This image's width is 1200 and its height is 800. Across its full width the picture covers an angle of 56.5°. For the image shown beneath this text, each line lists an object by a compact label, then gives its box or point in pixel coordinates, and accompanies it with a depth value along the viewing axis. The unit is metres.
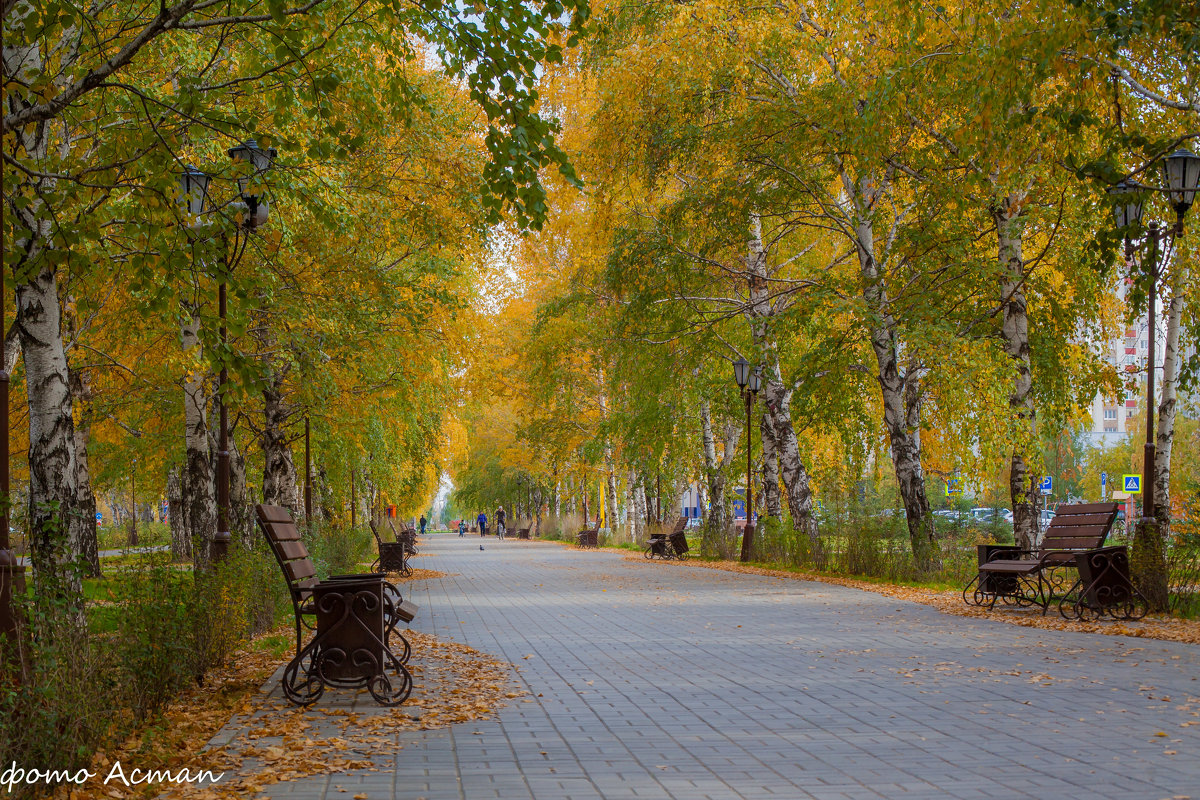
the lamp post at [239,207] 10.18
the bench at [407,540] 30.54
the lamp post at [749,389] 24.16
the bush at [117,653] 4.84
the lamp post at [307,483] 23.35
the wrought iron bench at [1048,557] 12.63
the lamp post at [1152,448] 12.49
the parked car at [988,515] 26.39
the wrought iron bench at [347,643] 7.66
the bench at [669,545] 28.60
